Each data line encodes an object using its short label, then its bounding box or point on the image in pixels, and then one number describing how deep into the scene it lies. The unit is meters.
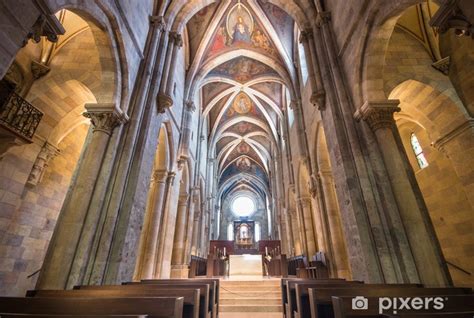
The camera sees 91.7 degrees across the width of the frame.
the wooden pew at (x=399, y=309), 1.68
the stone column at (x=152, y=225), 8.15
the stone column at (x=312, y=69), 6.99
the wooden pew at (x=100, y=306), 1.65
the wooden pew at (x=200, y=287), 2.91
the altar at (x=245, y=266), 9.77
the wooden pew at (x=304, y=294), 2.77
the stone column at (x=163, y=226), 8.88
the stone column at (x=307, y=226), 10.63
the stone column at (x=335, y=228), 7.45
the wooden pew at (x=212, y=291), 3.68
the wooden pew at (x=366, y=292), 2.19
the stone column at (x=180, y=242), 11.12
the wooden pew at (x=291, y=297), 3.43
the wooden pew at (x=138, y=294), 2.36
